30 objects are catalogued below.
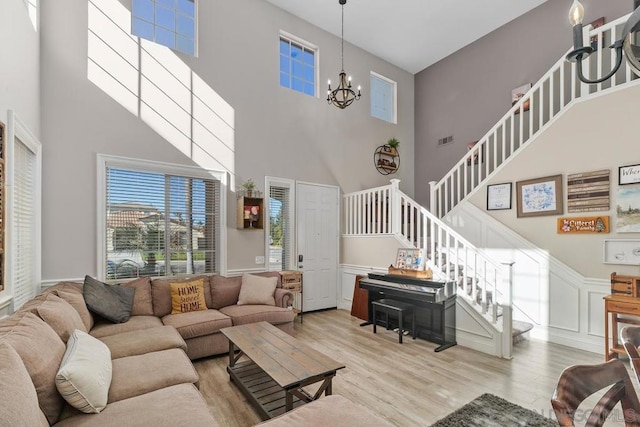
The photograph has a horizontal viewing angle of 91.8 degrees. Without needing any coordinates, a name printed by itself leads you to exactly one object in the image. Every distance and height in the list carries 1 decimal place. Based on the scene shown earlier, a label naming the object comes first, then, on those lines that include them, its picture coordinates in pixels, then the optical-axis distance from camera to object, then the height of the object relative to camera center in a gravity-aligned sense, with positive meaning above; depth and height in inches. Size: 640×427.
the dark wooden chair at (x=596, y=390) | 38.9 -23.6
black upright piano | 155.6 -46.7
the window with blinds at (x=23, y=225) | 109.8 -4.4
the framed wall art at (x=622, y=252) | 140.9 -16.6
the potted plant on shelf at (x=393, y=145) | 274.4 +62.3
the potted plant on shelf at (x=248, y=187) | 192.1 +16.9
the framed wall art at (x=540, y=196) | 167.0 +10.9
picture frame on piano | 174.1 -25.1
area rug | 92.0 -61.9
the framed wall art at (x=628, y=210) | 140.9 +2.9
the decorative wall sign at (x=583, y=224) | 150.4 -4.3
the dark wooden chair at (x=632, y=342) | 47.0 -21.6
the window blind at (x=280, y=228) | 208.5 -8.9
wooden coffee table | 87.3 -46.1
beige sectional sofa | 54.2 -42.6
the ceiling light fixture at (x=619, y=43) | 46.4 +34.5
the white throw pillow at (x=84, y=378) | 64.2 -36.0
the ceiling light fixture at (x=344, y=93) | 165.2 +67.1
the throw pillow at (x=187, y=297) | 153.5 -41.6
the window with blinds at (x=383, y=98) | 274.2 +106.6
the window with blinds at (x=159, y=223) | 158.6 -5.0
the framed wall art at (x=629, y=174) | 140.6 +19.2
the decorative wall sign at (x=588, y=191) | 150.0 +12.5
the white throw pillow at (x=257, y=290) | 168.7 -41.6
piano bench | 162.4 -51.8
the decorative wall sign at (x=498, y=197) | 188.7 +11.9
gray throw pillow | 129.3 -37.1
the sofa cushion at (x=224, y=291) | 167.0 -41.6
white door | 220.5 -20.4
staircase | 149.6 +11.0
